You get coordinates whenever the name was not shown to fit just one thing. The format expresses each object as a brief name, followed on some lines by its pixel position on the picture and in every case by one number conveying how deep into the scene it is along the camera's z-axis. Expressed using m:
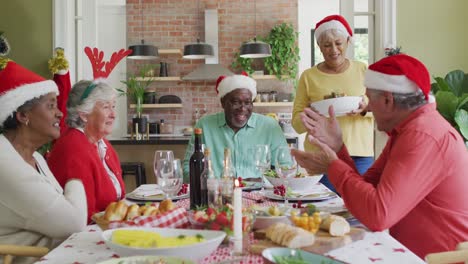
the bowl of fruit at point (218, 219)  1.33
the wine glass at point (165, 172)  1.73
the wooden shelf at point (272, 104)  7.86
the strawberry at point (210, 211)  1.40
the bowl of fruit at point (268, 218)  1.47
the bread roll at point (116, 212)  1.46
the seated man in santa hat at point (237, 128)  3.03
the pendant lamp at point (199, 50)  6.80
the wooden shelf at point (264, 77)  7.88
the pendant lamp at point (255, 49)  6.72
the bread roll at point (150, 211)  1.48
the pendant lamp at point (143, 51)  6.89
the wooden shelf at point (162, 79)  8.08
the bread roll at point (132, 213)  1.47
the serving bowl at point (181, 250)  1.14
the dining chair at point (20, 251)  1.52
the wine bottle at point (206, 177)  1.76
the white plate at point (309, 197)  2.01
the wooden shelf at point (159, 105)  8.03
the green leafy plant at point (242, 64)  8.09
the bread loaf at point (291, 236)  1.26
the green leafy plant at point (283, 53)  7.97
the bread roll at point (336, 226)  1.37
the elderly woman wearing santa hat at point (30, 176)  1.57
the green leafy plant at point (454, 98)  3.57
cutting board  1.26
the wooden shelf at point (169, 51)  8.02
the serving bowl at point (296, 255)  1.03
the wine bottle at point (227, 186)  1.65
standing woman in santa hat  3.01
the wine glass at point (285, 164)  1.89
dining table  1.22
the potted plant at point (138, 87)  7.93
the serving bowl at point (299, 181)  2.18
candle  1.22
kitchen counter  4.92
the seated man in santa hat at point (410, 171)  1.46
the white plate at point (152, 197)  2.08
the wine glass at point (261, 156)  2.06
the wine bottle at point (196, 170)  1.79
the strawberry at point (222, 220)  1.33
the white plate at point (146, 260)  1.07
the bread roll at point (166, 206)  1.53
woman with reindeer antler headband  2.13
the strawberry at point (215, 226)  1.33
